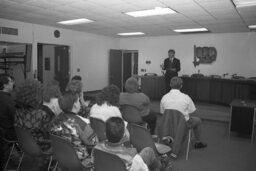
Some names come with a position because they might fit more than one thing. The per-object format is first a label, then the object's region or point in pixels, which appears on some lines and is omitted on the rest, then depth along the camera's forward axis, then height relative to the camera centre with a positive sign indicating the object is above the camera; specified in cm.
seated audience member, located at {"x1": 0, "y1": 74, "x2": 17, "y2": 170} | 290 -66
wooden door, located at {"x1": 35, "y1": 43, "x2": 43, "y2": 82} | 765 +25
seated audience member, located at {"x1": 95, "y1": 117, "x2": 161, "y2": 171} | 175 -62
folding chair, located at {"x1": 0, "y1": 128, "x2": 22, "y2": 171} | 281 -92
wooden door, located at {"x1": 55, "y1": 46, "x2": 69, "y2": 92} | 858 +14
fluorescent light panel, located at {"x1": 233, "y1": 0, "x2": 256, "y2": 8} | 441 +137
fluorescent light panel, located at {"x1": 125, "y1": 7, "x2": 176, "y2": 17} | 512 +137
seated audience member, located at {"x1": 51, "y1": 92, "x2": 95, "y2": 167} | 221 -60
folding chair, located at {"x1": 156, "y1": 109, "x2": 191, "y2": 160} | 327 -84
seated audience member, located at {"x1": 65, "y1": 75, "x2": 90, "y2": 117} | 356 -32
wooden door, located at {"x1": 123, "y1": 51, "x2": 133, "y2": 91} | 1120 +24
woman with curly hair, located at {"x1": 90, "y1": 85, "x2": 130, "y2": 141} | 286 -47
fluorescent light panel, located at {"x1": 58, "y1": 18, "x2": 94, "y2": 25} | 657 +140
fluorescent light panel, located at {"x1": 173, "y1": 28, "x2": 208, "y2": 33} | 822 +146
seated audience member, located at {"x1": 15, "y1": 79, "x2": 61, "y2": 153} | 246 -52
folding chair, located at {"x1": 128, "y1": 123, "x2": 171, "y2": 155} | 247 -80
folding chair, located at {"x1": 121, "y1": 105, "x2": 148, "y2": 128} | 352 -71
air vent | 638 +104
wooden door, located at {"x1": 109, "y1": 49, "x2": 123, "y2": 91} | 1042 +7
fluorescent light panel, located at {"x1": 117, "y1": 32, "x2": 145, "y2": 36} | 957 +148
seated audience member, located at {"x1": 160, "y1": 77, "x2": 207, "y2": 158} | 346 -50
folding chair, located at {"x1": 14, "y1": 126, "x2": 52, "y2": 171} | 229 -80
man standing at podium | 779 +9
